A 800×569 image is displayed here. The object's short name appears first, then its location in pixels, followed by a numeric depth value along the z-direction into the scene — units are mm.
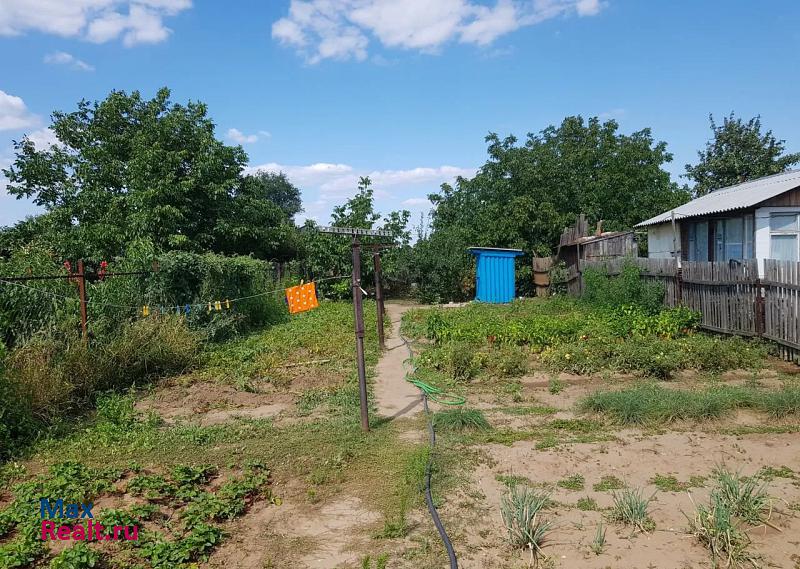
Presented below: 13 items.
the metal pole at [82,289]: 8034
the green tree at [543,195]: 20766
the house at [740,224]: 11391
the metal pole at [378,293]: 11795
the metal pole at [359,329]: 5992
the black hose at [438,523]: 3373
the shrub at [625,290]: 12383
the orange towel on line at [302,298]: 8023
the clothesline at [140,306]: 7566
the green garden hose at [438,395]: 7269
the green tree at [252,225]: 19828
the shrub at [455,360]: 8539
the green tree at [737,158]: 23500
